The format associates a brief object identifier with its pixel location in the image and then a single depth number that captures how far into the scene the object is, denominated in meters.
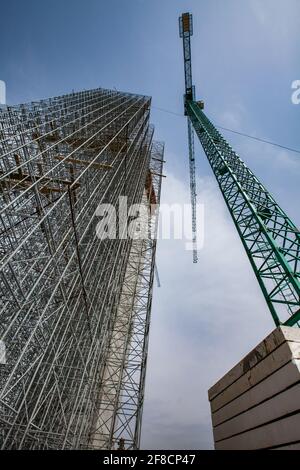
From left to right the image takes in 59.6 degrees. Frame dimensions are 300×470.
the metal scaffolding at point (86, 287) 9.88
